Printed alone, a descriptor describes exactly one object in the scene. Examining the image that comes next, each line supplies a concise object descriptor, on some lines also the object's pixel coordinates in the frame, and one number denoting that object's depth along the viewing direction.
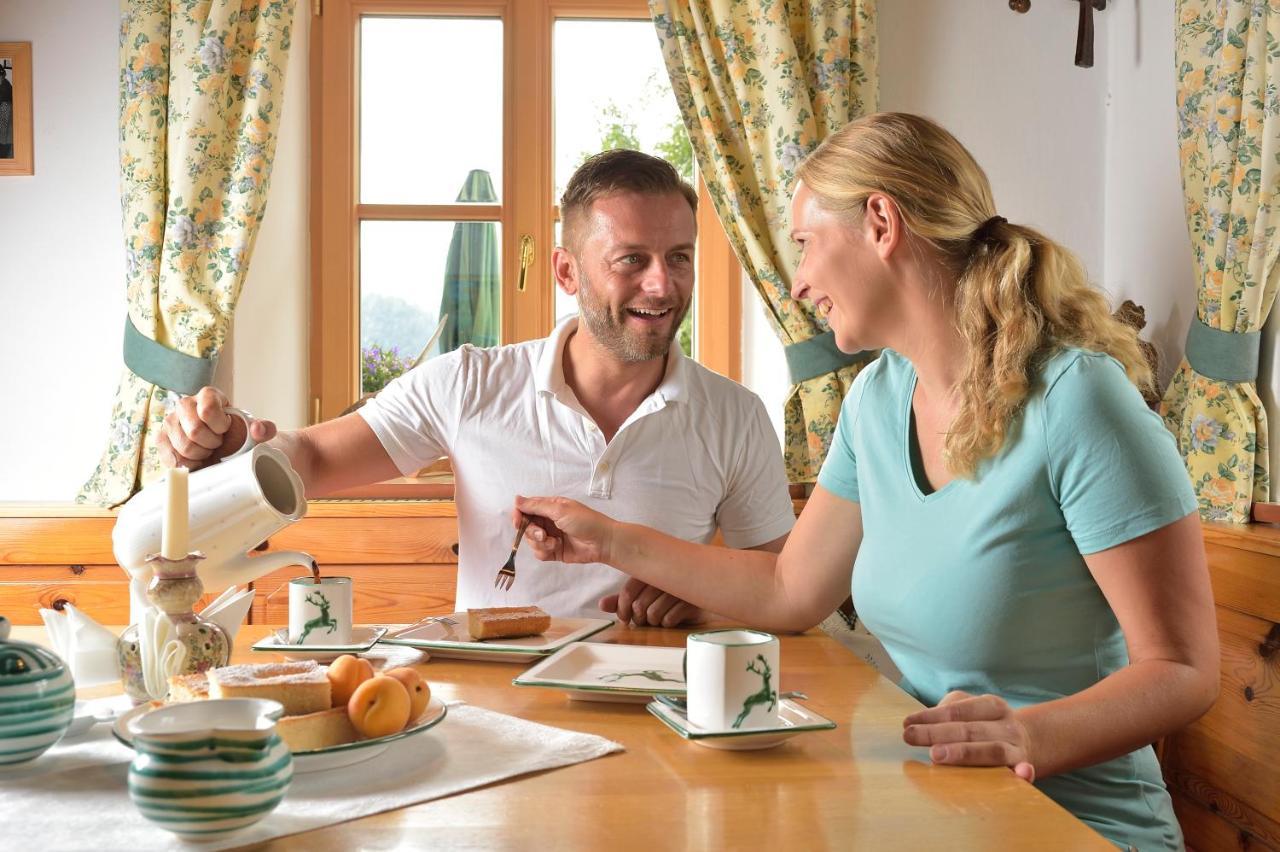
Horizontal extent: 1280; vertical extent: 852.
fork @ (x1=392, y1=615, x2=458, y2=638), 1.52
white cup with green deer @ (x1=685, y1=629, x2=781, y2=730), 1.03
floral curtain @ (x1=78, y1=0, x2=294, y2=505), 2.88
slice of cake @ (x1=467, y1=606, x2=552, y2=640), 1.45
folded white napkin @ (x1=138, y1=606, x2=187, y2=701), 1.13
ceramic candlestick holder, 1.11
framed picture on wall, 2.99
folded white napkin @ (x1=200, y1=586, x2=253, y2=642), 1.25
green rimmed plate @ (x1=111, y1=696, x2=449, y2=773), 0.93
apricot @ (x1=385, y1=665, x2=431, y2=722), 1.03
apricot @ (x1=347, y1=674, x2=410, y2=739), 0.97
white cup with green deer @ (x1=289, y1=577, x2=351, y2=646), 1.41
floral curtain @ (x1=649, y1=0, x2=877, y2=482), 2.96
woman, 1.23
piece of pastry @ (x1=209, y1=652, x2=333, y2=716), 0.94
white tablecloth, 0.83
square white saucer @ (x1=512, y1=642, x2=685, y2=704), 1.19
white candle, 1.11
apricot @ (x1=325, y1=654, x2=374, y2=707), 1.00
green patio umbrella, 3.24
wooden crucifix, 2.97
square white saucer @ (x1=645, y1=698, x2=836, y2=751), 1.02
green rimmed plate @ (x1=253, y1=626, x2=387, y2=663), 1.39
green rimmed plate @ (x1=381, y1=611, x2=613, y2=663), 1.40
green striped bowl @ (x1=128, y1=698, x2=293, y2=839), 0.77
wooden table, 0.84
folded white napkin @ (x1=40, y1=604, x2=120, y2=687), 1.24
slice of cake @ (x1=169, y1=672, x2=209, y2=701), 0.99
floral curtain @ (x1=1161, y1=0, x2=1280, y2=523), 2.41
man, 1.99
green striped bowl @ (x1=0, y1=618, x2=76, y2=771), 0.93
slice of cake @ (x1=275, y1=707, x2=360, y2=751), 0.94
